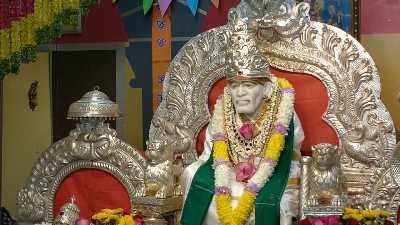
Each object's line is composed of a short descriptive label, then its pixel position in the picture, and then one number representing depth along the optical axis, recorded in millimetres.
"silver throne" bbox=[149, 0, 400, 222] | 5180
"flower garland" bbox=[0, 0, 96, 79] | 5648
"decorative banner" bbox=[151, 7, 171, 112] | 6516
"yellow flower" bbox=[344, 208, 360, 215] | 4654
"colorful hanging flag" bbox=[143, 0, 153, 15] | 6535
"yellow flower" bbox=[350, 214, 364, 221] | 4574
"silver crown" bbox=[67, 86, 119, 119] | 5520
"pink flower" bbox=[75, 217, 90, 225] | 5184
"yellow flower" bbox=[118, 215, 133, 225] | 5023
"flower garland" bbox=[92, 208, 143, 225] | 5039
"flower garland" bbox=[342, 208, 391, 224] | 4582
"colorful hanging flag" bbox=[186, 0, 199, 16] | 6418
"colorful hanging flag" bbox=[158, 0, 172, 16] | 6484
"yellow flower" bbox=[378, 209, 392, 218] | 4641
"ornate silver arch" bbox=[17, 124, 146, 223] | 5578
